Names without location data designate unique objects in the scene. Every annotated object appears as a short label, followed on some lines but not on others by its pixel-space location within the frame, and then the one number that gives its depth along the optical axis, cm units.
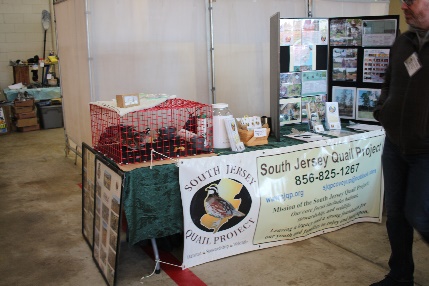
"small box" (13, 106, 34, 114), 767
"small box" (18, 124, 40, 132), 783
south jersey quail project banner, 266
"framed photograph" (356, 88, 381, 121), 345
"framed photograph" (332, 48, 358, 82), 355
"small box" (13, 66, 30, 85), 861
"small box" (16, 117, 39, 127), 774
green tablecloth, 248
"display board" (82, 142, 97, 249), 294
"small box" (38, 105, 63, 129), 799
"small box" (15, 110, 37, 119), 773
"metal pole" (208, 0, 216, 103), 438
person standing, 197
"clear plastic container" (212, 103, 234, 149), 292
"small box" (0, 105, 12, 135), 770
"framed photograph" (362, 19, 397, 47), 332
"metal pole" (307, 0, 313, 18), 493
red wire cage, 265
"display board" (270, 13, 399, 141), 338
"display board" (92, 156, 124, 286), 243
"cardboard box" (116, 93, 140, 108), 270
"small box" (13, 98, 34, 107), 760
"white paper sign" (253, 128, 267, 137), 298
